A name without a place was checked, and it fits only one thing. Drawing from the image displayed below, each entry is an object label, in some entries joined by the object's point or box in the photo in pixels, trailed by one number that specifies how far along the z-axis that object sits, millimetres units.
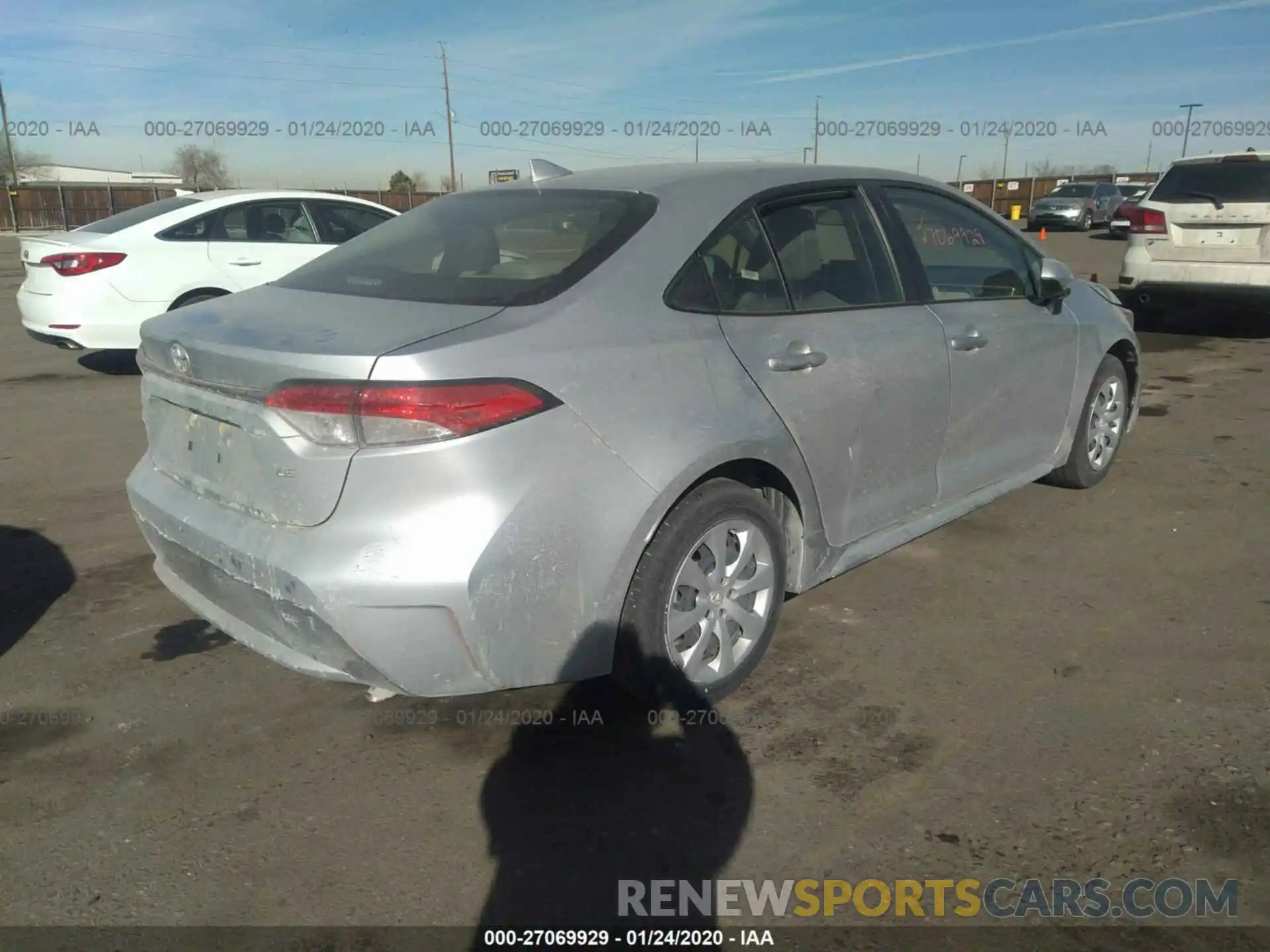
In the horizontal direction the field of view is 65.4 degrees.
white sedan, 7953
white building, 72625
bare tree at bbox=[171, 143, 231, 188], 73062
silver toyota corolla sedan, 2443
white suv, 9047
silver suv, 31906
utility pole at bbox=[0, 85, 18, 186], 43619
